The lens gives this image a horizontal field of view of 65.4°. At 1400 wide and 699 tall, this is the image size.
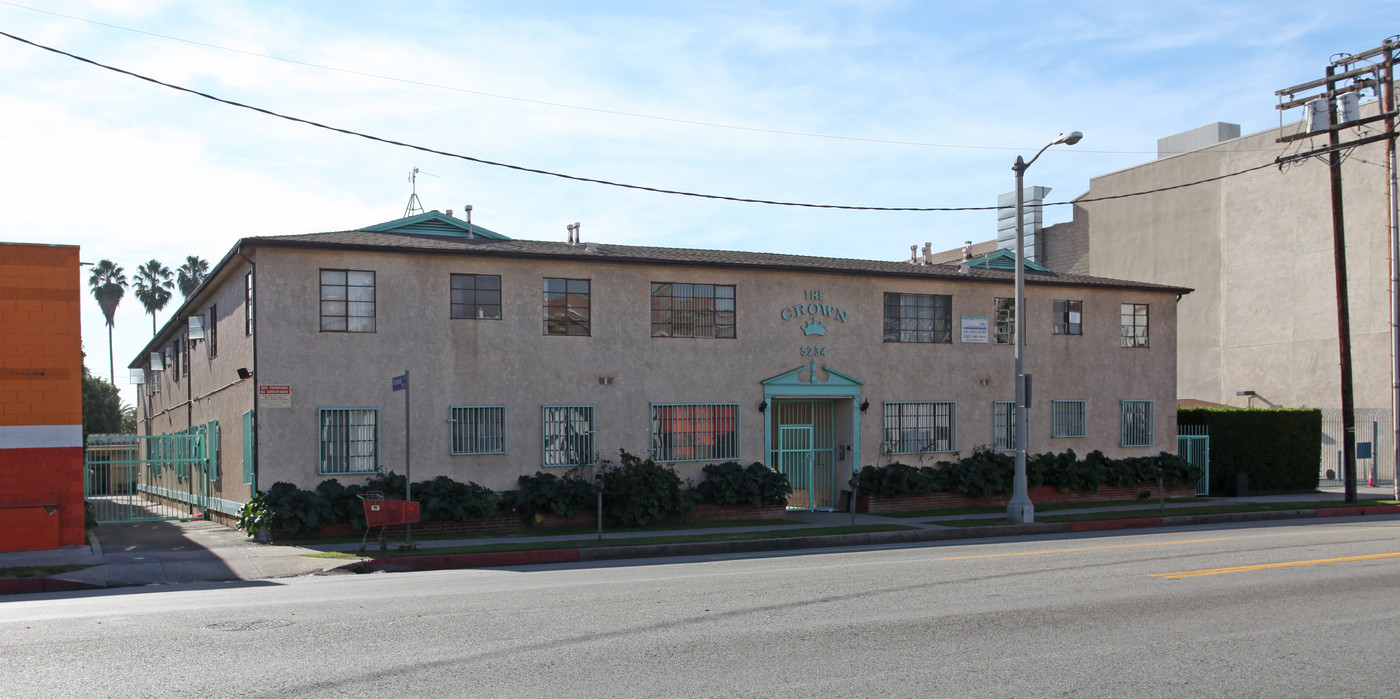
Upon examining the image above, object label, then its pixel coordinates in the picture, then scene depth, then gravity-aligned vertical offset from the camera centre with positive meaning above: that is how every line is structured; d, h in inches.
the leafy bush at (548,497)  765.9 -78.0
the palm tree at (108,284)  2977.4 +289.6
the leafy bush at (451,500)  729.6 -76.5
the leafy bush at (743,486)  832.9 -77.3
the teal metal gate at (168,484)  970.1 -103.0
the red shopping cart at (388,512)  639.1 -73.4
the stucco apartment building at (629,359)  749.9 +21.7
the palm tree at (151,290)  3014.3 +272.7
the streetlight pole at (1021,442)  805.9 -43.4
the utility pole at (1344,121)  973.2 +235.7
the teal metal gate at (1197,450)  1109.7 -69.4
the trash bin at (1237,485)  1088.2 -102.5
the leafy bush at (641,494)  775.7 -77.5
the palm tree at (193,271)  2992.1 +325.8
